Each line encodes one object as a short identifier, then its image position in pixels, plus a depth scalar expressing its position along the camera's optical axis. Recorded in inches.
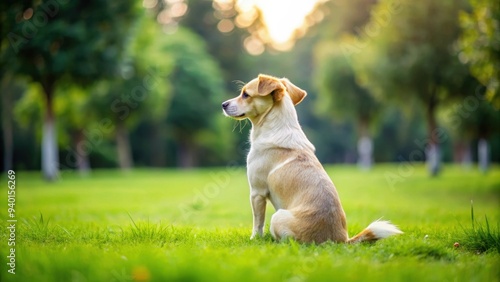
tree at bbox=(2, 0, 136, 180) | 803.4
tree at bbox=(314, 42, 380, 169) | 1539.1
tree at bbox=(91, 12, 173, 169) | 1305.4
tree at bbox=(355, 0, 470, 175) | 1002.1
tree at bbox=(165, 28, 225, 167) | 1872.5
